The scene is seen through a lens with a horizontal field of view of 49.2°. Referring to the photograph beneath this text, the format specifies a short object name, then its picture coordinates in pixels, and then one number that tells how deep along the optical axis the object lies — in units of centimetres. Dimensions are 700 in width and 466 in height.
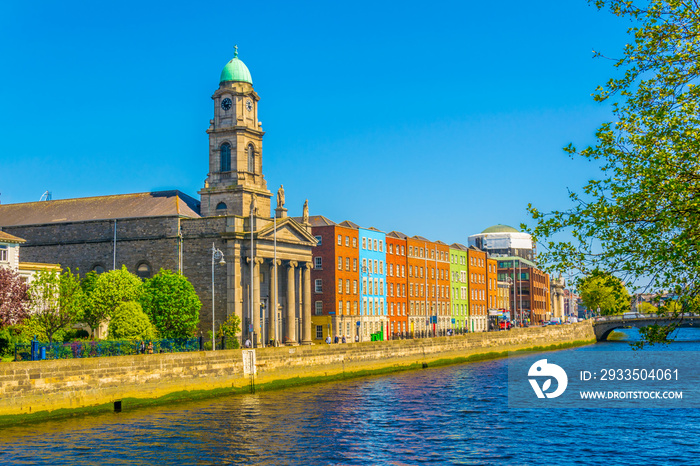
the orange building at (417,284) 11444
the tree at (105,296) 6112
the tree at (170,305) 6838
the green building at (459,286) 12888
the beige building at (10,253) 6438
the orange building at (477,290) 13675
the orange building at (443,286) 12212
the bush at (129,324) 5900
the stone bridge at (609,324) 13090
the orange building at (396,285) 10919
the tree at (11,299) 5288
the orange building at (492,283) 14662
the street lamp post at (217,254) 6331
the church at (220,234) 7850
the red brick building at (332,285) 9588
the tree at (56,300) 5531
